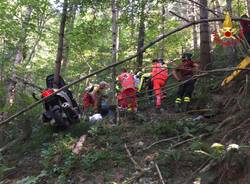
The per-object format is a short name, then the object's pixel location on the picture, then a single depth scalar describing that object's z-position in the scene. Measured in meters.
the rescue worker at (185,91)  9.91
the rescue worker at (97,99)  11.27
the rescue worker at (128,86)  10.57
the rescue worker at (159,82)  10.80
